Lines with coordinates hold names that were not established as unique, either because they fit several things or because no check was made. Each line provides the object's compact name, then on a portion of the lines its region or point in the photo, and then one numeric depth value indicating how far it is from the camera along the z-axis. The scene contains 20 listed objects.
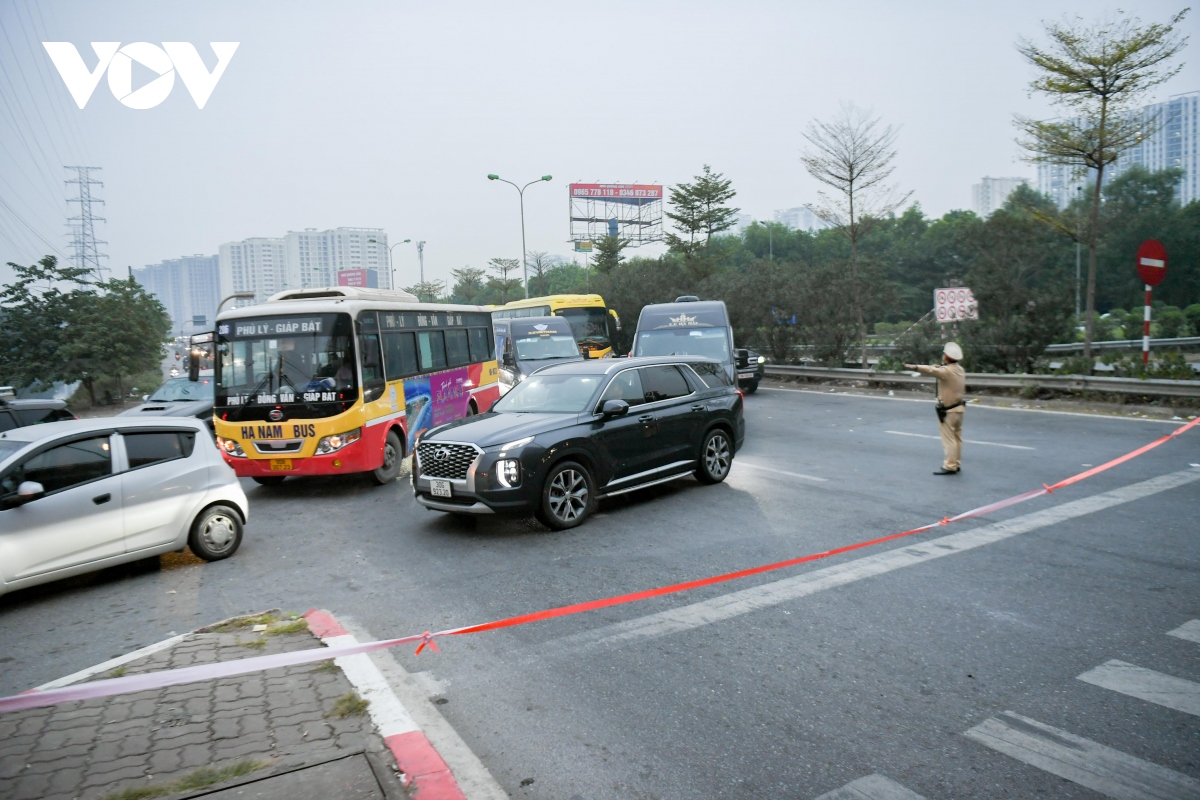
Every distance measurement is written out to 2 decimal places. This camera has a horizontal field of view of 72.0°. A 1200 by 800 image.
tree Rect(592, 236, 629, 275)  57.94
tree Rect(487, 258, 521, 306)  76.62
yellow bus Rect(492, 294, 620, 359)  29.73
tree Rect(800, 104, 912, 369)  26.58
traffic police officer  10.64
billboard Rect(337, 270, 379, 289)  83.38
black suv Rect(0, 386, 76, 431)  11.78
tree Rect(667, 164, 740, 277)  52.44
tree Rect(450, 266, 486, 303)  84.94
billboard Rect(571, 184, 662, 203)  66.81
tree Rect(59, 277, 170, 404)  28.62
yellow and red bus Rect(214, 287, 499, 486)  10.70
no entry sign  15.91
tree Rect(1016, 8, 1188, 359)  17.30
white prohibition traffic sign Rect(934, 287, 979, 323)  20.38
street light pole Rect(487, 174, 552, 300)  44.38
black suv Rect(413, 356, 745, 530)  8.22
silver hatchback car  6.51
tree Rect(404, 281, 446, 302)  79.38
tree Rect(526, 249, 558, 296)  62.92
